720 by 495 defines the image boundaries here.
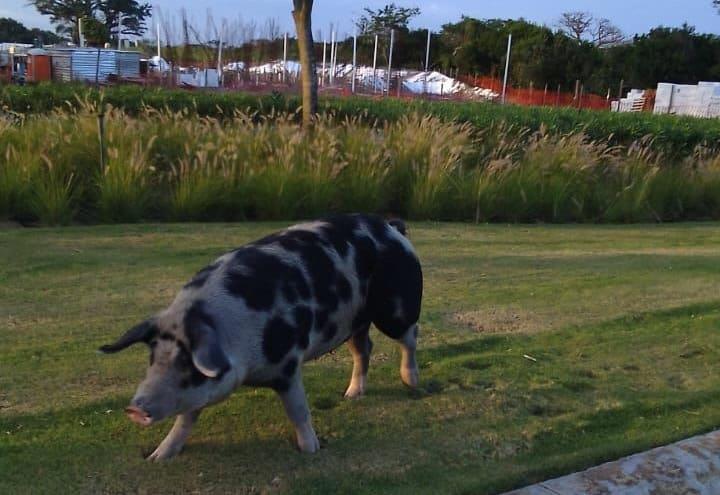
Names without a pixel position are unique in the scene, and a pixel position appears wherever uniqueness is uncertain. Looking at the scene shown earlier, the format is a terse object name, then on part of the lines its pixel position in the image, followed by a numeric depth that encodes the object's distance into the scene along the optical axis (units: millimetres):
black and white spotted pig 2727
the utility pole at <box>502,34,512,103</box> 38062
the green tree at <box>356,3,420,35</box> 57344
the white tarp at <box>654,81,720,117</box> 38844
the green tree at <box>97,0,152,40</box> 56062
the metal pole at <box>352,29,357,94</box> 35969
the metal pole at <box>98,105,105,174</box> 8695
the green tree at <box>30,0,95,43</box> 55406
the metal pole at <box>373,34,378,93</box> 39069
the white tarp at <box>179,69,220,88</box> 29703
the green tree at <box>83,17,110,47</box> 49406
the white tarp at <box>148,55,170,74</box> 30453
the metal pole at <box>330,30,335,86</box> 38281
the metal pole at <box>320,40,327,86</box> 36878
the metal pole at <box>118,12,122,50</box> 54009
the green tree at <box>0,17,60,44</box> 64744
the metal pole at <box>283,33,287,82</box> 31569
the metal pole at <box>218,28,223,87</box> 29859
